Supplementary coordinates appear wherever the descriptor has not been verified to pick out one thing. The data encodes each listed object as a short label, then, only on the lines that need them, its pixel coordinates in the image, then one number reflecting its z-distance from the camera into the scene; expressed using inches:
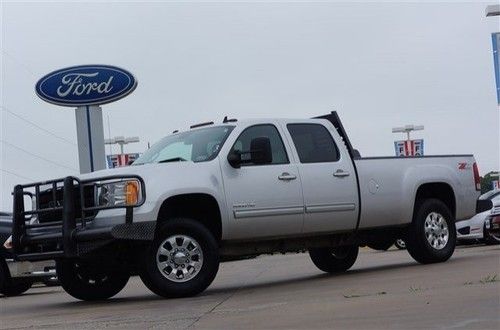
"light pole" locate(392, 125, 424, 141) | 1362.0
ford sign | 743.7
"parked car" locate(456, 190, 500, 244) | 697.6
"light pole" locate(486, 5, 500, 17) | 786.8
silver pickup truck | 351.6
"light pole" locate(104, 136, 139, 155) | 1247.5
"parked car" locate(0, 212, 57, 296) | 479.8
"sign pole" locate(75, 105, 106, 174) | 756.6
